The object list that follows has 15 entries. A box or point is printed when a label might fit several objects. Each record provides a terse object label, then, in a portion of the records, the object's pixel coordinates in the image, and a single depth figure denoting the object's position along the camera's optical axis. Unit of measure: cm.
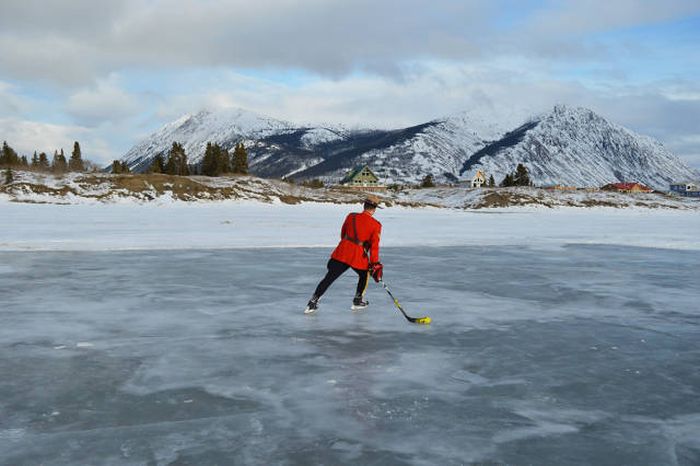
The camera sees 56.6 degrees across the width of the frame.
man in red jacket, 948
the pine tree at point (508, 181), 13050
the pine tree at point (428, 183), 12850
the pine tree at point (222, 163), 10091
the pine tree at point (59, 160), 11802
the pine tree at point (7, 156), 9639
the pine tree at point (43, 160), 11818
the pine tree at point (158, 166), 10122
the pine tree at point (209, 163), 10131
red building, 16775
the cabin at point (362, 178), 15675
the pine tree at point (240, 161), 10206
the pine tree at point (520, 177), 12999
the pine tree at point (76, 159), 11651
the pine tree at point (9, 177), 6875
